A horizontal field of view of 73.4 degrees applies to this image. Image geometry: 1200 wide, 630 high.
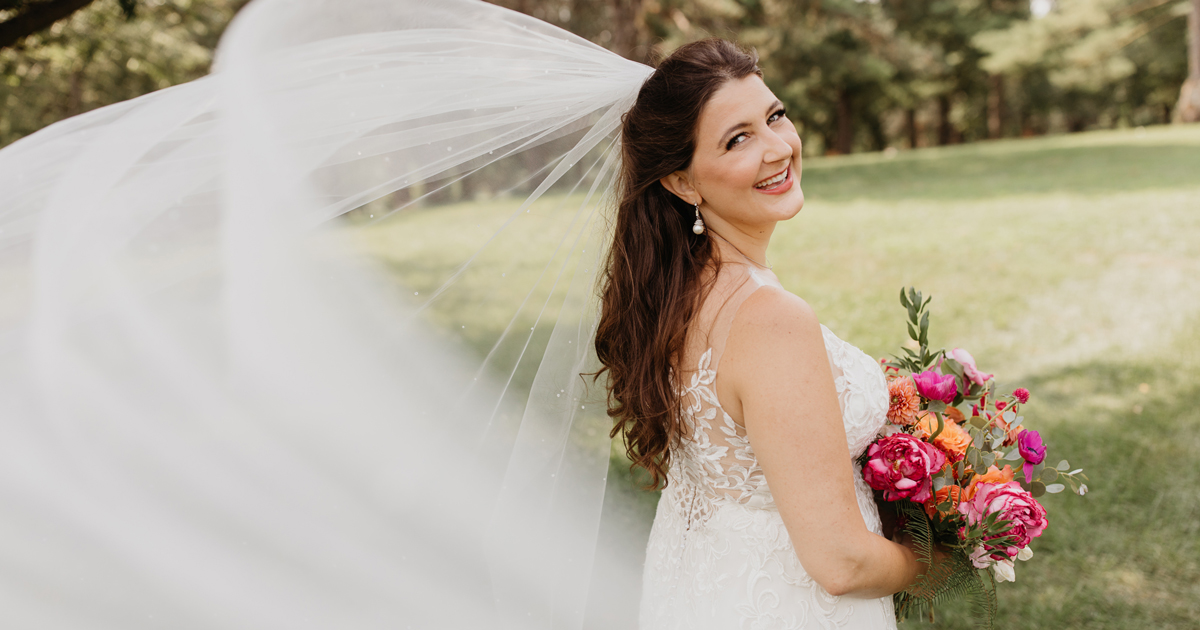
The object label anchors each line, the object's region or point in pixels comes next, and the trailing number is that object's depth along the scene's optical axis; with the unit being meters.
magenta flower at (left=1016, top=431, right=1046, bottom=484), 2.04
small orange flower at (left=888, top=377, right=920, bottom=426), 2.09
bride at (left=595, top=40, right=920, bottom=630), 1.73
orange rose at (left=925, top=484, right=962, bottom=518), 1.96
